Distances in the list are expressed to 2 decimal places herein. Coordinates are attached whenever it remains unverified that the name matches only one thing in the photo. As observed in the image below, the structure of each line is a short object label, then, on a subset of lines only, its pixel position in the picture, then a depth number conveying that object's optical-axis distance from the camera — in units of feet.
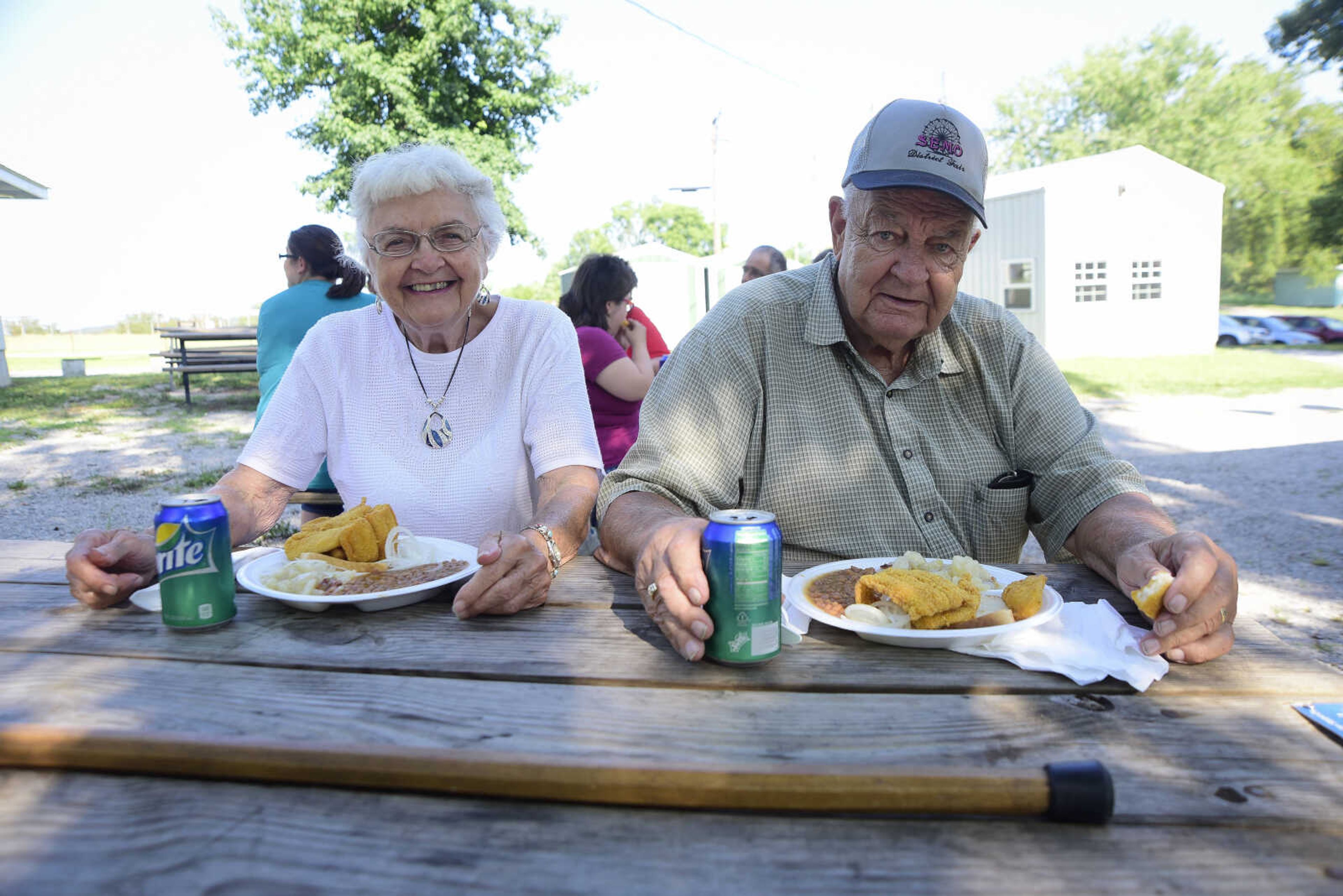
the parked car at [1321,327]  78.18
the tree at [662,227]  242.17
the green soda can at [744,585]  4.01
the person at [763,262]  21.65
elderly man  6.30
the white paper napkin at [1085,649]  4.18
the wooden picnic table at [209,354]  40.11
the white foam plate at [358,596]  5.09
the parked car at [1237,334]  77.87
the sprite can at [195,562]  4.62
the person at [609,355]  14.32
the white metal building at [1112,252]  61.87
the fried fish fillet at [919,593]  4.52
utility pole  90.43
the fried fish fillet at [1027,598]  4.73
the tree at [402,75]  54.85
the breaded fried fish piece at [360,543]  5.77
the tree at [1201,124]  117.70
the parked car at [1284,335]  77.77
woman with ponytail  13.99
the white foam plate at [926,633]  4.42
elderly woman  7.11
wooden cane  3.03
